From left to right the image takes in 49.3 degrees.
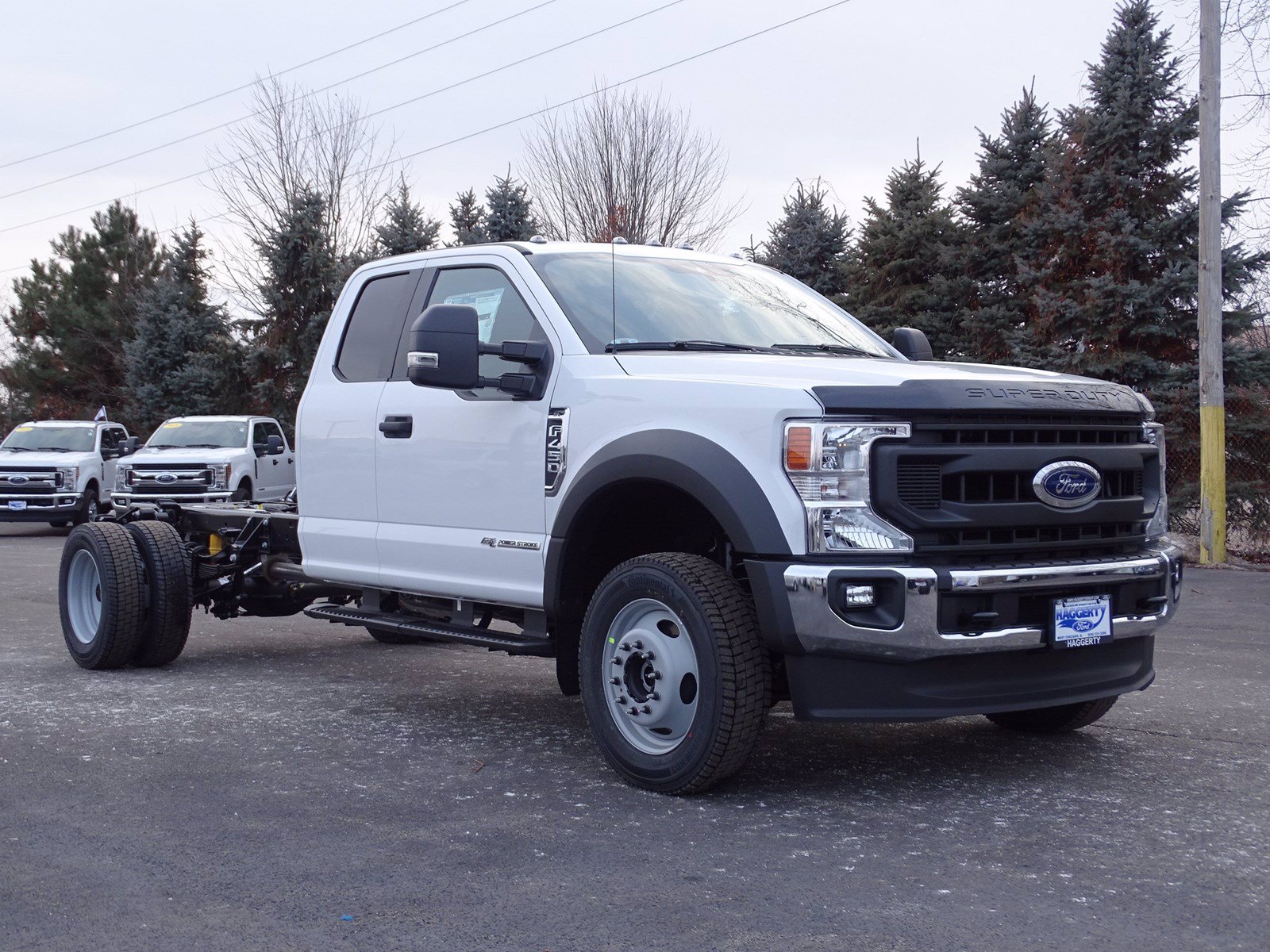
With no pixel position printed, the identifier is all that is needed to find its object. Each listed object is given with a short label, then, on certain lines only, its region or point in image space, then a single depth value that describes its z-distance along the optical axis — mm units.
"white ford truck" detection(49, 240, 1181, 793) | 4578
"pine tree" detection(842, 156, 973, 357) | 20578
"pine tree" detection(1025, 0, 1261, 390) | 16812
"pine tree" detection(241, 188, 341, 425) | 30203
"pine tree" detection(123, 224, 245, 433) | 32656
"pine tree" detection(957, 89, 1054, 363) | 19359
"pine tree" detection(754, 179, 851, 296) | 23203
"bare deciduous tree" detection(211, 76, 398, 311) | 34219
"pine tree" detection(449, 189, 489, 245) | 30812
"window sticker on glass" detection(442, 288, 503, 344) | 6184
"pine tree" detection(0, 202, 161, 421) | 42031
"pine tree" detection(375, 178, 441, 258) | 28844
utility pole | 14242
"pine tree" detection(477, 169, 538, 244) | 29328
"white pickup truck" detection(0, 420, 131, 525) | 21625
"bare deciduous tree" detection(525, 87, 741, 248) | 32219
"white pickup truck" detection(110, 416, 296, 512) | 20422
